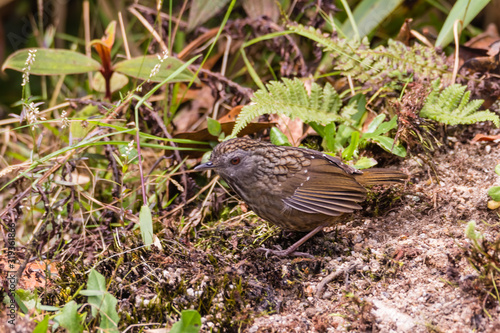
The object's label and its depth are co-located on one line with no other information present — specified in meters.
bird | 6.87
